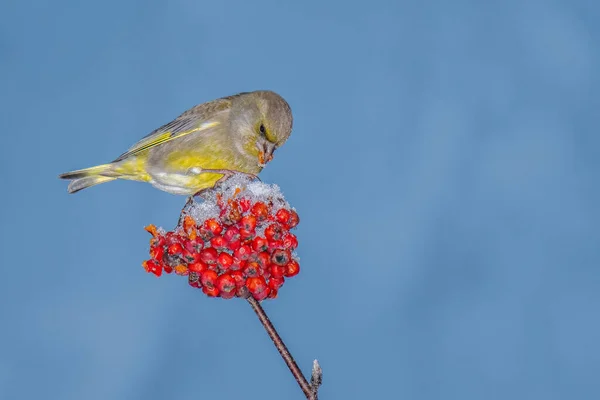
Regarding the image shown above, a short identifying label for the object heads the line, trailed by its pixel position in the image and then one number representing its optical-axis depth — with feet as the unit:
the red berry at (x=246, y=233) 24.98
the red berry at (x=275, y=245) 24.99
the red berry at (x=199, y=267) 25.03
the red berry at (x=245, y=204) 25.79
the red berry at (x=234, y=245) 24.90
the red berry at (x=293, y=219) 25.84
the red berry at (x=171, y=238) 25.95
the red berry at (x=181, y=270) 25.40
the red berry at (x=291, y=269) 25.34
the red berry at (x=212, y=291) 24.81
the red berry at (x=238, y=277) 24.53
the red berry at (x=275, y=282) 25.31
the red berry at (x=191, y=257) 25.21
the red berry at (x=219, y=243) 24.91
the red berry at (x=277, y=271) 25.08
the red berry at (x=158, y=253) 26.25
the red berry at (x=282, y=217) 25.52
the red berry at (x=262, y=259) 24.81
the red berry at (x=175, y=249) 25.49
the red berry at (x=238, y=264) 24.72
